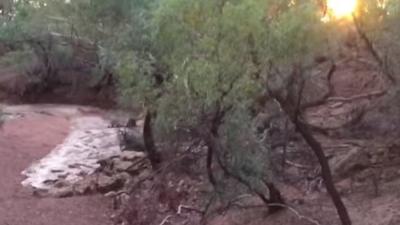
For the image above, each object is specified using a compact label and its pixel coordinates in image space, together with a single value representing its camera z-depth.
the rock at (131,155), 15.90
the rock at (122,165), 15.16
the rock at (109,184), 14.24
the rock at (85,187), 14.27
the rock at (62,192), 14.02
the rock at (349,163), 11.20
